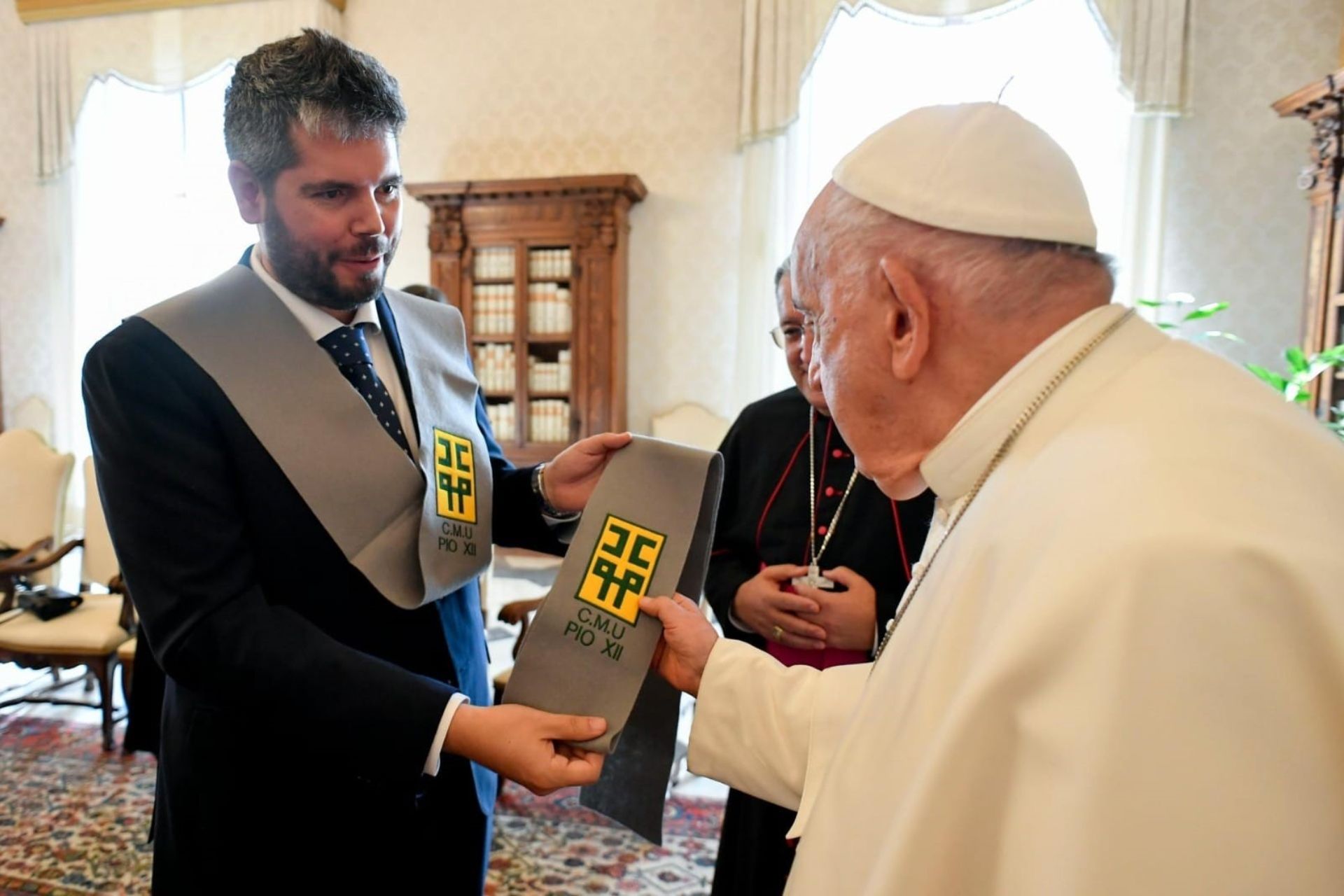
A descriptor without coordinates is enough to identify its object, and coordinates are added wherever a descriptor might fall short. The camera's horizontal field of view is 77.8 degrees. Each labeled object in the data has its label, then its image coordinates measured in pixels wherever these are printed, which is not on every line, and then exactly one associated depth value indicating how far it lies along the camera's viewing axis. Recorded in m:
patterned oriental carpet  2.66
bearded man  1.02
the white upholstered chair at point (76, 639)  3.45
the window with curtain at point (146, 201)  5.79
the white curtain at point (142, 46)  5.47
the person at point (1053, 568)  0.58
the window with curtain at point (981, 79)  4.40
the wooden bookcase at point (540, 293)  4.77
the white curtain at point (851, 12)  4.21
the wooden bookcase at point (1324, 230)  3.50
